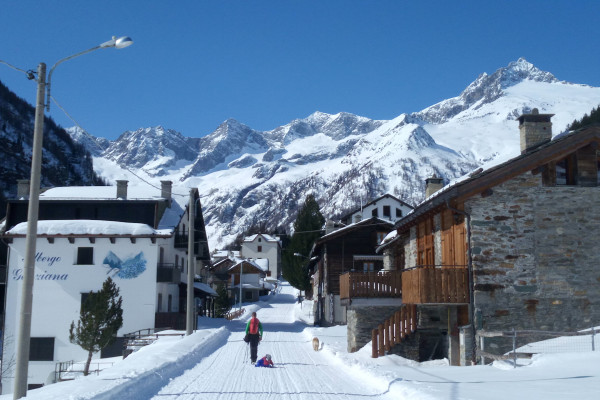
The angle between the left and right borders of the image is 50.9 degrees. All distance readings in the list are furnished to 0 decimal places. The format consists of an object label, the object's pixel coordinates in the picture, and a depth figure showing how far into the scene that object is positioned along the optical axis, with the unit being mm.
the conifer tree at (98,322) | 30281
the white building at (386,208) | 77875
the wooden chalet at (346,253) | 46281
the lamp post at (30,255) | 11125
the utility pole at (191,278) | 29516
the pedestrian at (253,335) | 20047
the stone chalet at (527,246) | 19344
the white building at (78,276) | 37812
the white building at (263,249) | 128375
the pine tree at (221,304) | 58406
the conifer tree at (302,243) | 79375
